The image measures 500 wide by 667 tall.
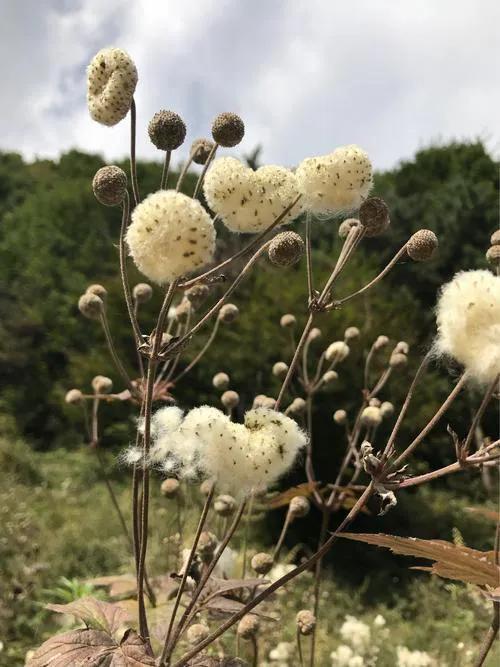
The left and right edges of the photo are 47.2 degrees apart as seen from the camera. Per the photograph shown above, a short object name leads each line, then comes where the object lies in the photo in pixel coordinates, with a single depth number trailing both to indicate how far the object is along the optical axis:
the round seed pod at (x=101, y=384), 0.35
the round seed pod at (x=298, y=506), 0.30
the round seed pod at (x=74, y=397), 0.37
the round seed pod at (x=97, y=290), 0.32
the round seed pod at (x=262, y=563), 0.27
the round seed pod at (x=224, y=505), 0.29
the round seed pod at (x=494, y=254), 0.25
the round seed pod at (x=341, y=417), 0.40
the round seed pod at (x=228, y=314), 0.32
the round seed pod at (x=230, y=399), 0.30
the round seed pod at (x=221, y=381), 0.35
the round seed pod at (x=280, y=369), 0.33
